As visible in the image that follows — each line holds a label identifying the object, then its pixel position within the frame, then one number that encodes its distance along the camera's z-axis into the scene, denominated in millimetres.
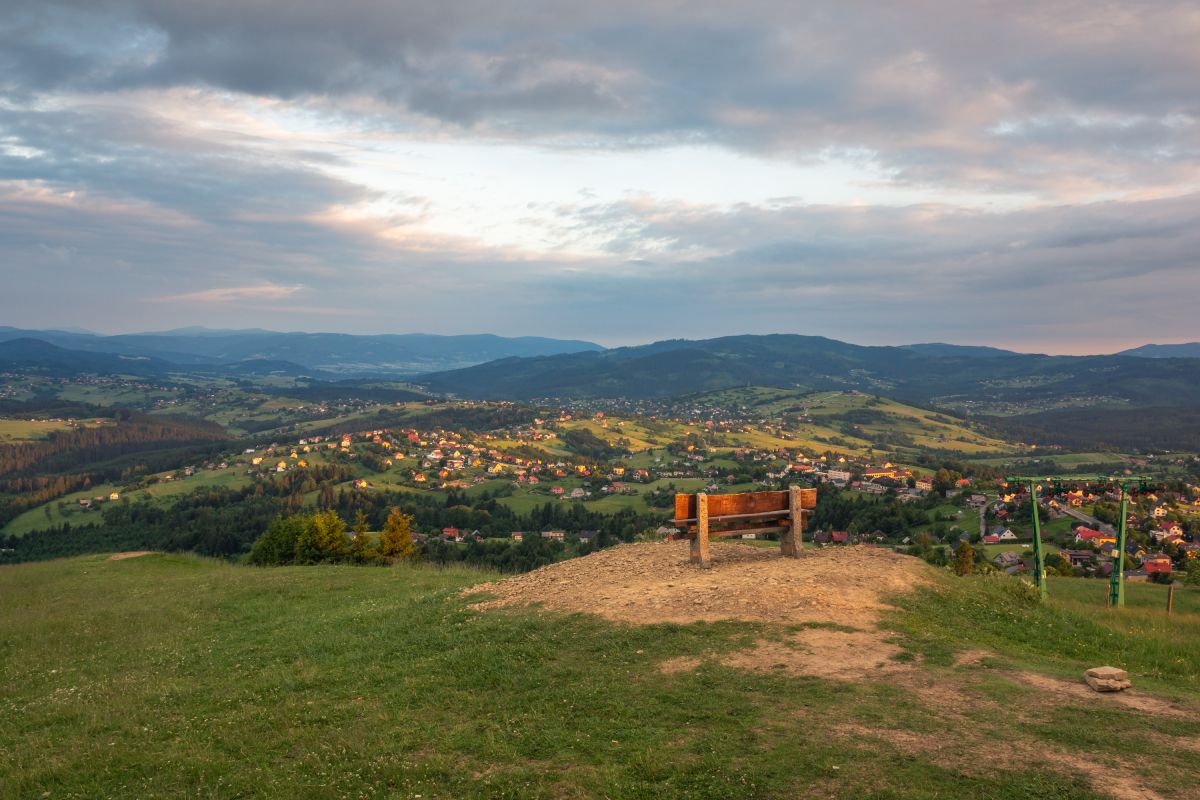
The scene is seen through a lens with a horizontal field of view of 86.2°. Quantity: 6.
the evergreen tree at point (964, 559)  26514
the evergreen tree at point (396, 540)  33156
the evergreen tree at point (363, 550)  32500
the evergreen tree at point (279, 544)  32844
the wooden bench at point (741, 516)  16016
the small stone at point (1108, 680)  8617
